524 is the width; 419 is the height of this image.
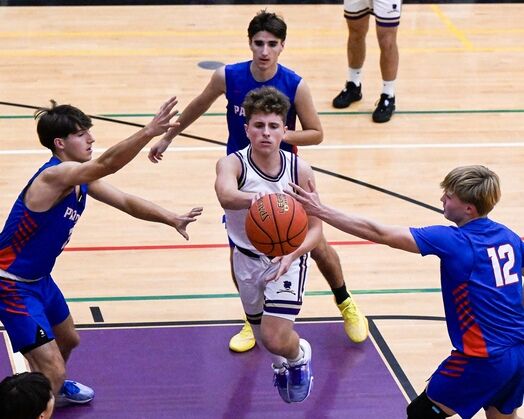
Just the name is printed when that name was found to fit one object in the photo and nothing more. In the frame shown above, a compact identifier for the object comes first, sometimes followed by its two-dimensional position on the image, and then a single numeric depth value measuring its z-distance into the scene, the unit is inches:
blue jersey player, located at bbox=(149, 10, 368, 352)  537.2
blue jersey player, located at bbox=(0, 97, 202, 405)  448.8
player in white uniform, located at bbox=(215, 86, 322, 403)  460.7
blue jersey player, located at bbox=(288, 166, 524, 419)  401.6
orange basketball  433.6
